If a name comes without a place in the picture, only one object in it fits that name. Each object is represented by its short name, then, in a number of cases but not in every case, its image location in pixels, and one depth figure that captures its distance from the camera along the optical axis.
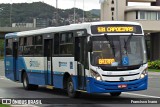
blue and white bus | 15.18
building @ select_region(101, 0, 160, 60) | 82.81
